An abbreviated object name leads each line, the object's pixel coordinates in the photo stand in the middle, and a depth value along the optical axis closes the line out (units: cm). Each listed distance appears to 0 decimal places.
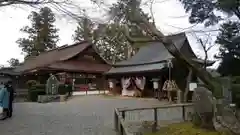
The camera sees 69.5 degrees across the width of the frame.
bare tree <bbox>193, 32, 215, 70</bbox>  1069
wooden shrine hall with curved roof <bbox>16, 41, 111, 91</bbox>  1736
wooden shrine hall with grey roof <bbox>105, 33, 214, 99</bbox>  1245
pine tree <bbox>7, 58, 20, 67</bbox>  3155
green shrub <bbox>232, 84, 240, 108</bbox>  850
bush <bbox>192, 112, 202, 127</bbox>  529
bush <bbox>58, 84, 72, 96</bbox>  1417
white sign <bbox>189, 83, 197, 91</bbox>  941
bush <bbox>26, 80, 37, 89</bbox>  1459
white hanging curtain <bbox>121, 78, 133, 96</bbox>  1469
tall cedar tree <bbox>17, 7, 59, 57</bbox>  2829
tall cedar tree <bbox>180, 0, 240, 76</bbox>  885
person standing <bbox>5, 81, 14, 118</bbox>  689
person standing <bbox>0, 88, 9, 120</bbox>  667
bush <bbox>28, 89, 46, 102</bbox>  1324
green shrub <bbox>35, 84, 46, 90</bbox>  1362
